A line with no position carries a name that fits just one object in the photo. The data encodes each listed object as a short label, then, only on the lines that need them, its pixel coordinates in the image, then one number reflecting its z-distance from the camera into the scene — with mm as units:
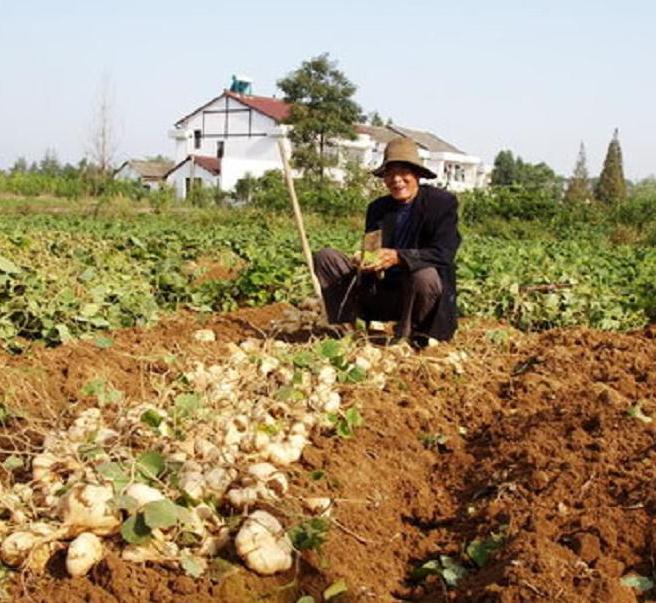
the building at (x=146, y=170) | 52456
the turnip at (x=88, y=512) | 2422
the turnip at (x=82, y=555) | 2392
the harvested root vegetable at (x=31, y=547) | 2418
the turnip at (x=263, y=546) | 2492
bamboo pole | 4727
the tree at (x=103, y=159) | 33688
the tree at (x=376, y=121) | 68194
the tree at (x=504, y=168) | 74812
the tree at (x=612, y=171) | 47594
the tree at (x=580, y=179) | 42112
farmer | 4730
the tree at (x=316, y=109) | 37281
